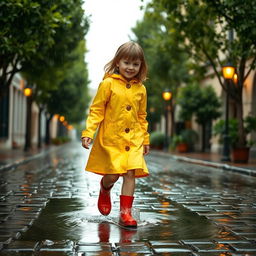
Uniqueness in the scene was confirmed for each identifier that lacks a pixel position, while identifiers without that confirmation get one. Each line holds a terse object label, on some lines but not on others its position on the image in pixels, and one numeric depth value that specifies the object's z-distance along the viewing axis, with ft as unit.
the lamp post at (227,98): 55.06
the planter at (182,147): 99.86
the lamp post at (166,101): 92.84
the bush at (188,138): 100.94
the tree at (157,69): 106.01
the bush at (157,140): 122.72
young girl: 16.17
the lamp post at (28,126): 93.76
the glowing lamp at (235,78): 58.68
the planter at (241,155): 57.41
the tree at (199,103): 92.68
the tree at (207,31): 47.01
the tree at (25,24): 38.04
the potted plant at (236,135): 57.52
